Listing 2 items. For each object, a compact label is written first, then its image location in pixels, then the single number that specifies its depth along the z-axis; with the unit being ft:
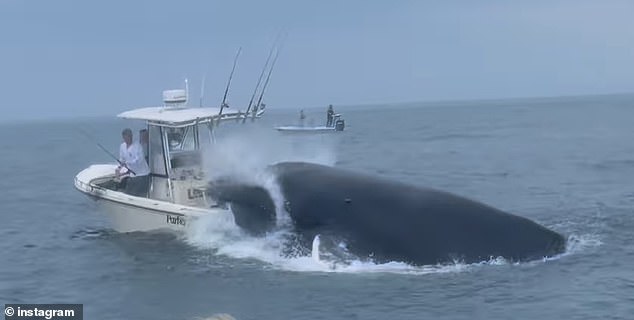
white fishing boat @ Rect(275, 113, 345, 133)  320.29
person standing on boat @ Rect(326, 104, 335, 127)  318.24
